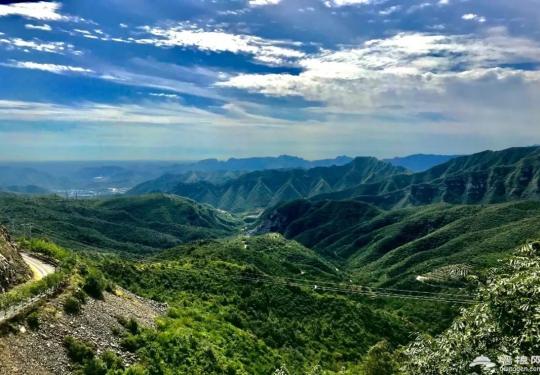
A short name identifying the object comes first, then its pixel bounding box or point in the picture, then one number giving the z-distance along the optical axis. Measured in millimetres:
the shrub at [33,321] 25656
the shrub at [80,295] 32375
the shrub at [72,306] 30141
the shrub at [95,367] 24453
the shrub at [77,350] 25500
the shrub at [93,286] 36000
